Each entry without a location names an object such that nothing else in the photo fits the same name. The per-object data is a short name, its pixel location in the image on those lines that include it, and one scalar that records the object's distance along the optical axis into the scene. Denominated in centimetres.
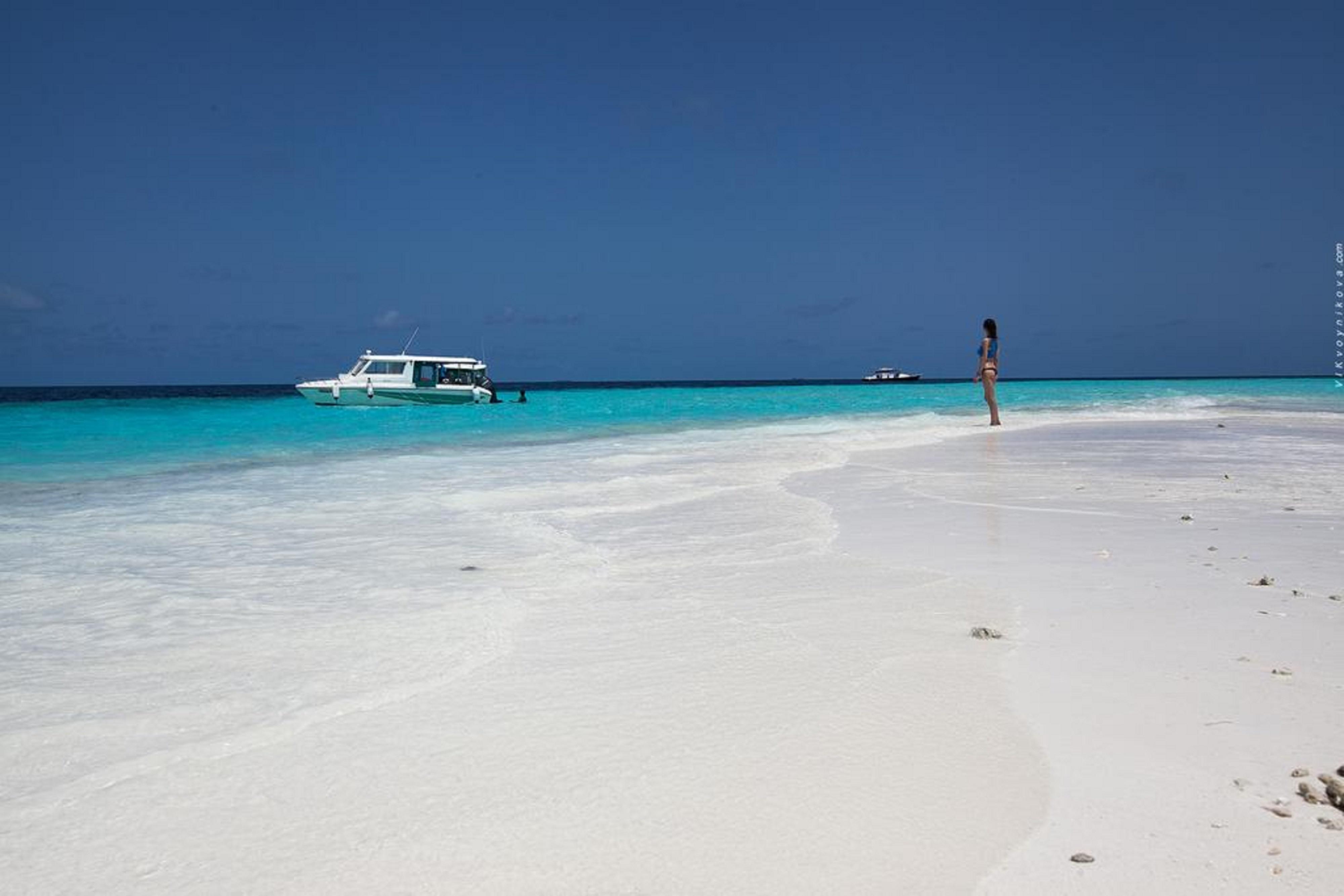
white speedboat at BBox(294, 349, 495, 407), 4206
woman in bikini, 1747
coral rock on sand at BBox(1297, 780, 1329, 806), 223
